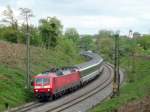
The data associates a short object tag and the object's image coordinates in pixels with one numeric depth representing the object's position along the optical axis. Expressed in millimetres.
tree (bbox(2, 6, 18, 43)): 119362
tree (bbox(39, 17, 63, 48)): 131750
